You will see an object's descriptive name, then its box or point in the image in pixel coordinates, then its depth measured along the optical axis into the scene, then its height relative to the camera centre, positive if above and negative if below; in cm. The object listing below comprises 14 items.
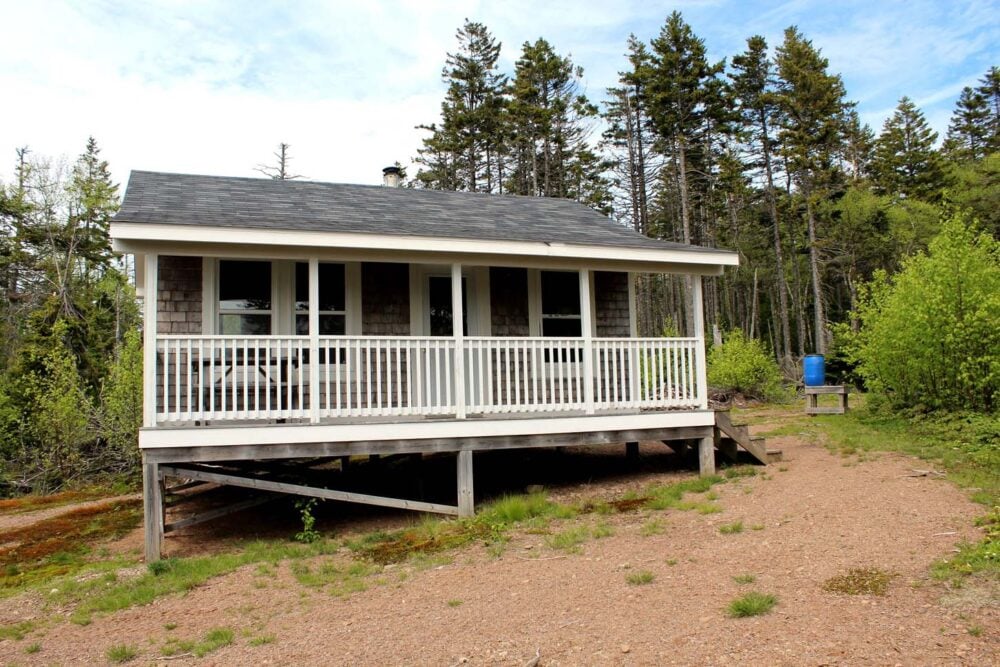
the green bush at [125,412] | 1484 -68
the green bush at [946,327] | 1024 +54
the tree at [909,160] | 3431 +1076
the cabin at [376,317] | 764 +85
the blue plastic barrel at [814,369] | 1524 -12
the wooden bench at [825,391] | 1445 -79
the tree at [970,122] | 4103 +1499
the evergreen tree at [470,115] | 3081 +1185
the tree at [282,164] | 3269 +1096
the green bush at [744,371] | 1912 -16
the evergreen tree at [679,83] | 2862 +1229
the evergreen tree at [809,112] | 2853 +1094
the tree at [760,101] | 3061 +1225
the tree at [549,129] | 3017 +1113
